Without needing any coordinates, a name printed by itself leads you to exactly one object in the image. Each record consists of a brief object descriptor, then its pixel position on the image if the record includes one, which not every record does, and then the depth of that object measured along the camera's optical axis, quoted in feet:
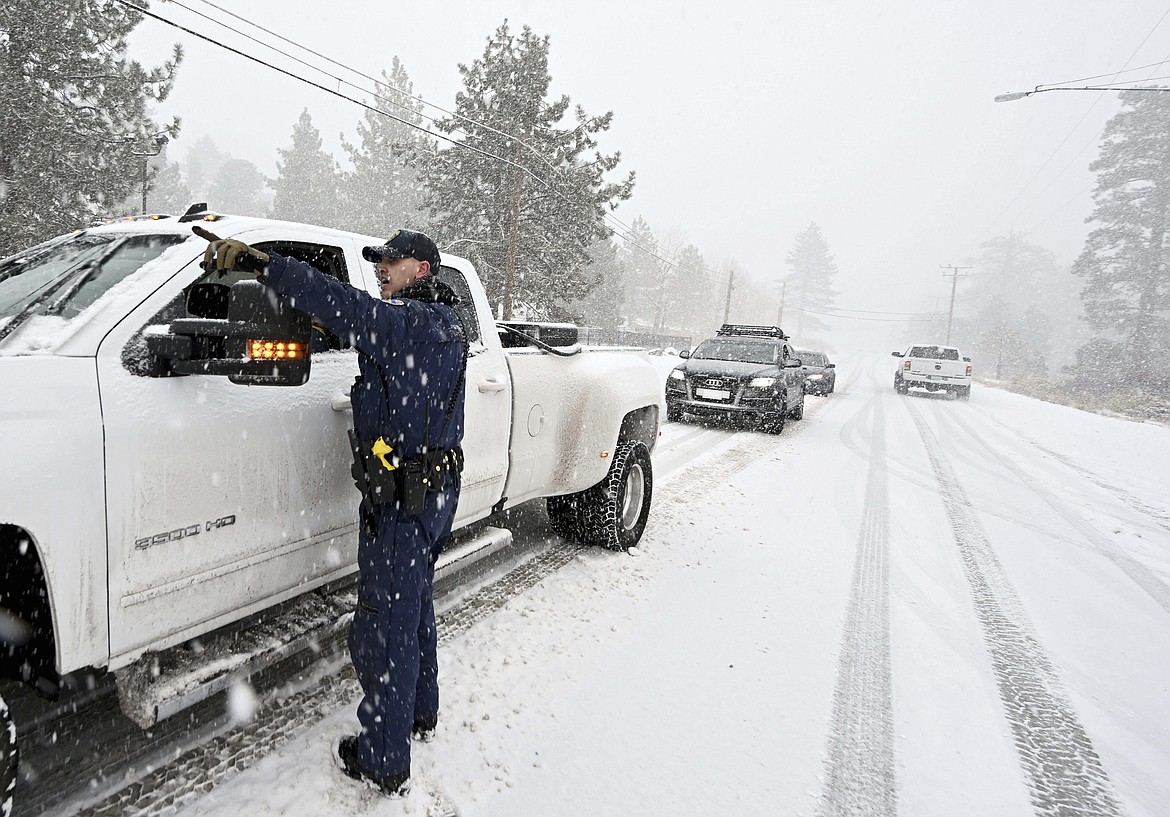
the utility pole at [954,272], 206.49
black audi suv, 35.14
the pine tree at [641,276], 210.59
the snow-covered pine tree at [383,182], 131.14
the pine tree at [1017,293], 222.69
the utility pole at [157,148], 45.88
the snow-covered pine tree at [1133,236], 109.91
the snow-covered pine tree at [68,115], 40.34
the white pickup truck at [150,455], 5.36
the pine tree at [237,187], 271.69
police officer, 6.78
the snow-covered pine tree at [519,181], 70.69
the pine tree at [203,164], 355.56
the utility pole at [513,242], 72.13
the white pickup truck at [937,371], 71.00
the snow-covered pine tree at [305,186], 141.69
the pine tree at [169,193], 160.35
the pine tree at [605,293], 133.59
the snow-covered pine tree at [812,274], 393.09
